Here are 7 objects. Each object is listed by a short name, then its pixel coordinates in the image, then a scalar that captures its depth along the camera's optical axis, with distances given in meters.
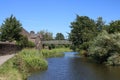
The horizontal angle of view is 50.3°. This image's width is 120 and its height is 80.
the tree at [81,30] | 45.78
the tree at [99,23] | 49.91
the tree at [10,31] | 34.28
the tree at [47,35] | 86.74
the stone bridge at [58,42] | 69.61
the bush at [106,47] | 24.12
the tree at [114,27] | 29.85
